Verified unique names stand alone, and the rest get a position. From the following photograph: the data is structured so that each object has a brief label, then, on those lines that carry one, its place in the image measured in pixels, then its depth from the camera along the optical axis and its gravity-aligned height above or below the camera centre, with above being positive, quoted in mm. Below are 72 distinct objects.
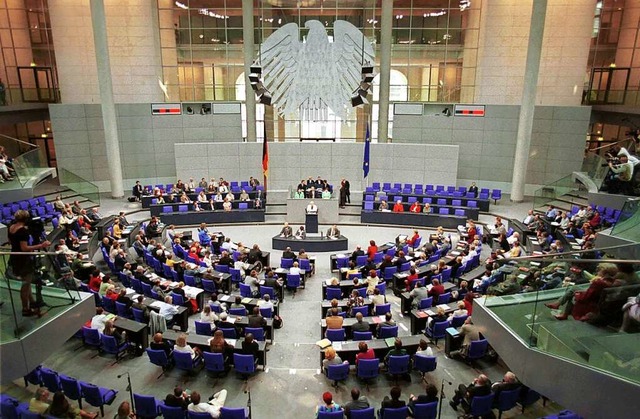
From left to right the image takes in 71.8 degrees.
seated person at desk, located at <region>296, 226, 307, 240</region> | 17453 -4814
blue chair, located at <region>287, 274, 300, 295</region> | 13477 -5075
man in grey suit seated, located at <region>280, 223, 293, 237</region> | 17438 -4701
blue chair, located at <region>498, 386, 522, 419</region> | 8117 -5190
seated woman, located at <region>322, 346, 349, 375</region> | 9102 -5027
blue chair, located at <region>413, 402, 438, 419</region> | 7762 -5154
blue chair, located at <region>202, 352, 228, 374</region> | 9180 -5161
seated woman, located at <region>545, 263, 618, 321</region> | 5924 -2575
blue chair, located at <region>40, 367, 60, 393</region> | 8414 -5062
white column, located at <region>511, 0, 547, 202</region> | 21172 +522
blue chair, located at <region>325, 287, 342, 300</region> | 12469 -5047
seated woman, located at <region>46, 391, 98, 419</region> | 7105 -4750
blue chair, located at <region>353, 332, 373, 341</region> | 10000 -4986
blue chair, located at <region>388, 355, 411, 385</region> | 9102 -5135
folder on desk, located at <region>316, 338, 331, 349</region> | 9469 -4912
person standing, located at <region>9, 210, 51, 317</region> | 6883 -2544
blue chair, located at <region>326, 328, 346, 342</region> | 10039 -4996
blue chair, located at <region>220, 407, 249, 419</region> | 7520 -5063
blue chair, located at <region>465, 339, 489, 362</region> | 9789 -5174
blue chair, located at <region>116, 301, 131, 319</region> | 11105 -4967
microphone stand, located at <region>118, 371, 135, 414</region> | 8447 -5606
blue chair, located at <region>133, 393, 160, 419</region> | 7809 -5172
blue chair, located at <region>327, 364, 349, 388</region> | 8930 -5182
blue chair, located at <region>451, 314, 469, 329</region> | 10695 -4973
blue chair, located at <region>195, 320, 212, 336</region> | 10445 -5054
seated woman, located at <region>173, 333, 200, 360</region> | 9344 -4939
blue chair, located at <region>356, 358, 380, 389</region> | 8992 -5161
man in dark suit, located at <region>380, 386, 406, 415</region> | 7773 -5028
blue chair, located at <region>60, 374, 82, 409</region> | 8120 -5041
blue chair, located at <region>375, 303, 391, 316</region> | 11312 -4969
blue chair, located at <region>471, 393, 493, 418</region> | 7922 -5179
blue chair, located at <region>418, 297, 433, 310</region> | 11656 -4953
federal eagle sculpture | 23656 +2395
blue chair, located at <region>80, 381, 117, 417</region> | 8008 -5134
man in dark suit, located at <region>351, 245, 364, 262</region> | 14906 -4768
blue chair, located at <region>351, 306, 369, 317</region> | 11234 -4971
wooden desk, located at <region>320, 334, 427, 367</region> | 9516 -5011
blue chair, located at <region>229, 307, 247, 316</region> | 11105 -4948
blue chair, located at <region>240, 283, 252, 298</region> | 12555 -5020
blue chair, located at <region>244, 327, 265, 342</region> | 10033 -4959
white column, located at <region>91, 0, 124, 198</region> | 21344 +482
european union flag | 21984 -2204
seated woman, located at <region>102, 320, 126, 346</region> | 9932 -4911
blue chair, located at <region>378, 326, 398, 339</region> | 10172 -4986
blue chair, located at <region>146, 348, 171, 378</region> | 9250 -5117
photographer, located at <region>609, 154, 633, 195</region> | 14398 -2014
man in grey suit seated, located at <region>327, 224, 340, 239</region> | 17484 -4779
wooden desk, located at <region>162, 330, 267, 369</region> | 9633 -5014
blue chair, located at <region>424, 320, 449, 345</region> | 10633 -5195
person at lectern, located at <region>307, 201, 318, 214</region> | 18784 -4133
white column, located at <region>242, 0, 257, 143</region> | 23891 +2723
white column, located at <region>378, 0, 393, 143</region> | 24078 +2418
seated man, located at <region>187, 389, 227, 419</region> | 7530 -5034
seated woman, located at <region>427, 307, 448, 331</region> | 10781 -5003
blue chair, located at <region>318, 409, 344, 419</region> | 7574 -5110
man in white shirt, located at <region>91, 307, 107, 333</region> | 10188 -4796
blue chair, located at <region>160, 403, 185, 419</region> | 7648 -5139
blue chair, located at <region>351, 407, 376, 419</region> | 7596 -5104
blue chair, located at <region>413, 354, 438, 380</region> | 9148 -5116
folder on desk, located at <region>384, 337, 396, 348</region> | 9507 -4913
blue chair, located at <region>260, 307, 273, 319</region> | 11234 -5031
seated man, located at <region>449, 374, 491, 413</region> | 8031 -4997
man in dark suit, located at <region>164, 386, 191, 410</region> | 7684 -4947
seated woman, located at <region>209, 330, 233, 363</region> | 9422 -4941
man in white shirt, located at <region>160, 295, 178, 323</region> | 10906 -4893
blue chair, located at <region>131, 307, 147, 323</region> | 10781 -4915
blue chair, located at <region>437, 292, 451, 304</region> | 11844 -4903
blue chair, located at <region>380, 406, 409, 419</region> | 7695 -5157
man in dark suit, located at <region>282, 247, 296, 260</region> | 14945 -4792
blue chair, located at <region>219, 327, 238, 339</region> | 10242 -5073
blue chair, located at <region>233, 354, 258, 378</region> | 9086 -5144
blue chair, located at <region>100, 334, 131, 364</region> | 9773 -5197
